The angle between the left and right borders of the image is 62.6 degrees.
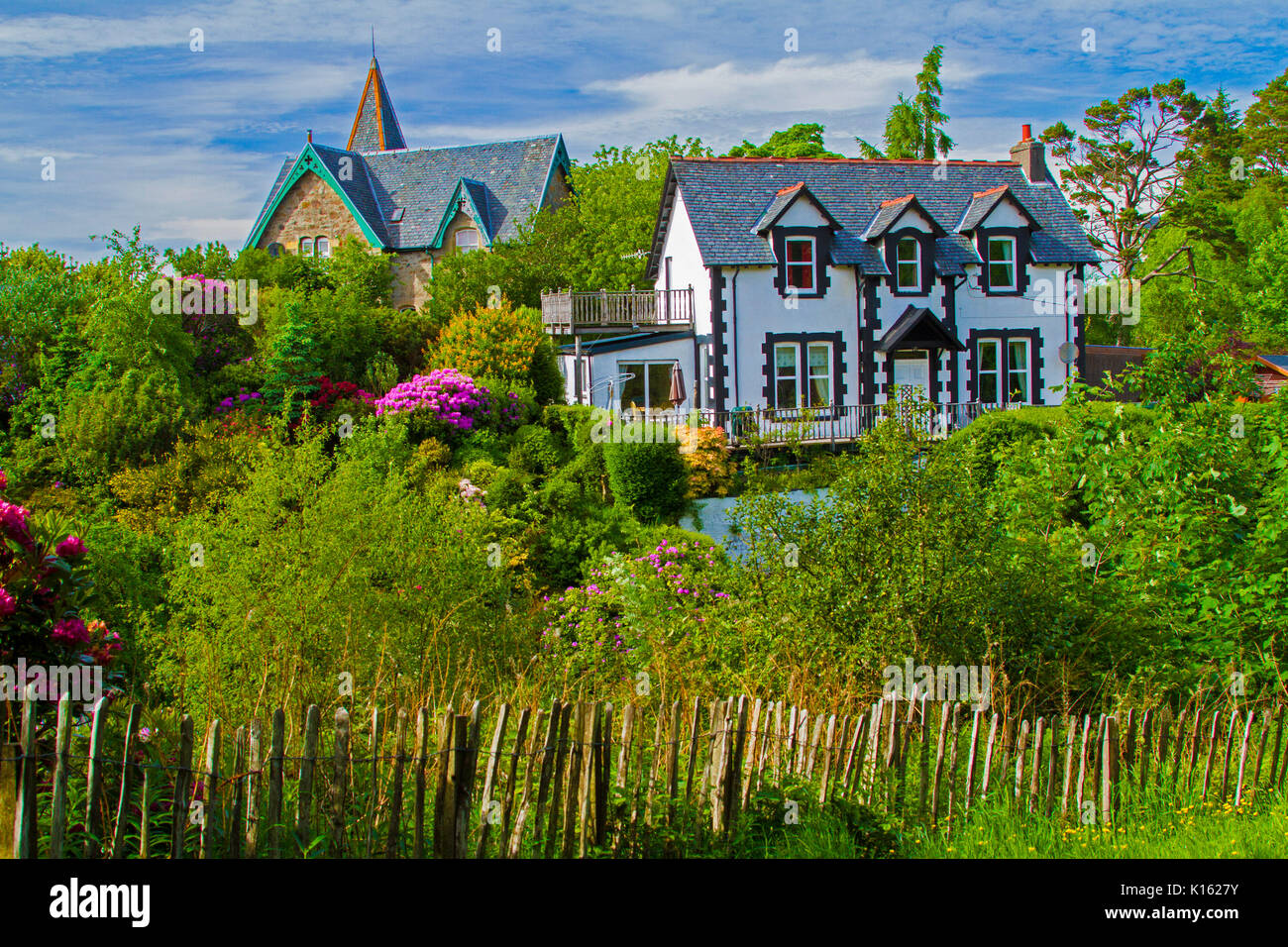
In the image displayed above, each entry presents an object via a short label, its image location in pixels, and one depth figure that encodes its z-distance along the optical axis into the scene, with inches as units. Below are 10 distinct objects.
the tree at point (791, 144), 1706.6
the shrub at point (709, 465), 776.9
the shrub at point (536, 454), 746.8
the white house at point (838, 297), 1062.4
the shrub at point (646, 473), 703.7
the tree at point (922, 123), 1843.0
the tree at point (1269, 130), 2050.9
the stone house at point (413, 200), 1567.4
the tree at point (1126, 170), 1870.1
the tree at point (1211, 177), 1868.8
